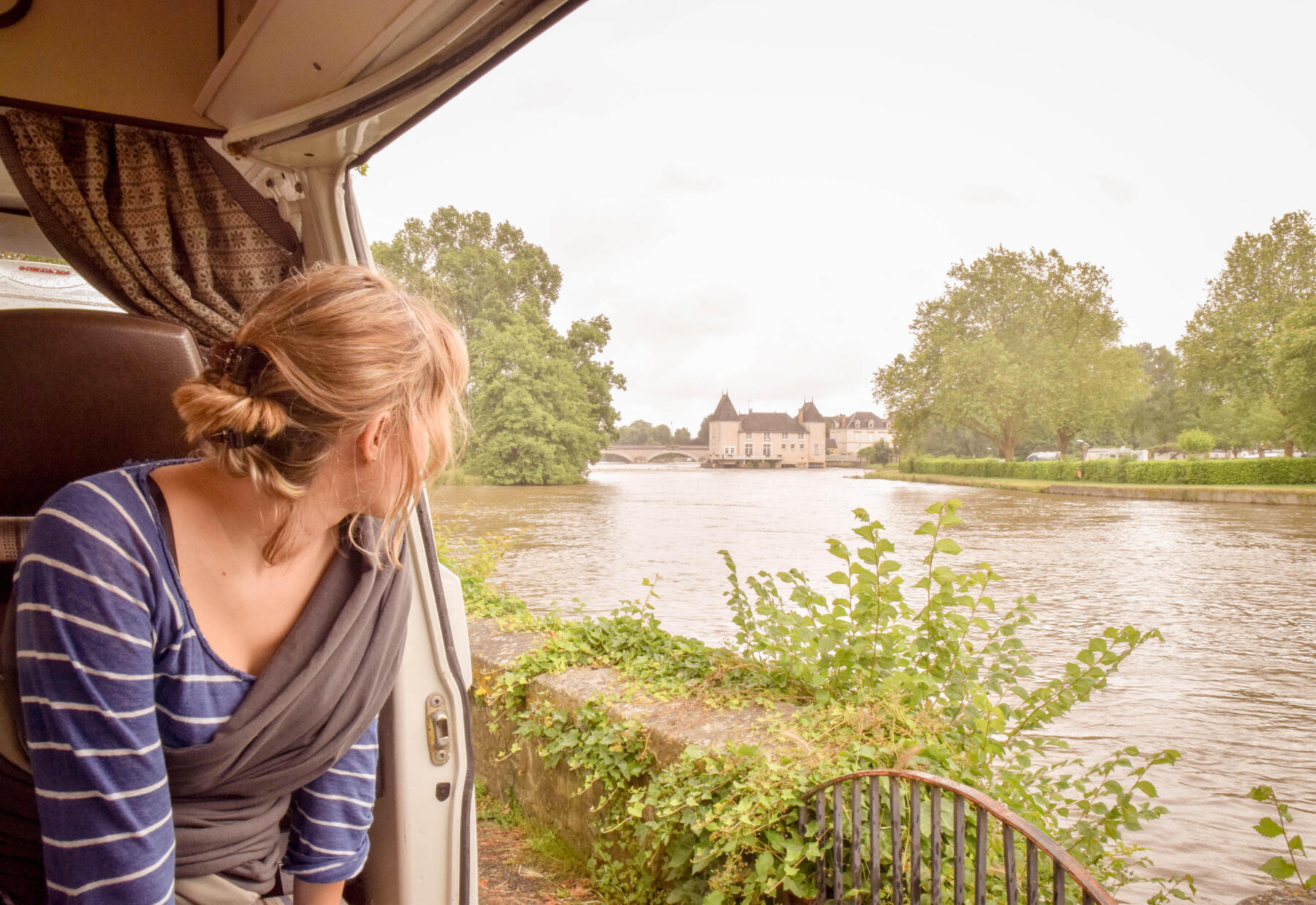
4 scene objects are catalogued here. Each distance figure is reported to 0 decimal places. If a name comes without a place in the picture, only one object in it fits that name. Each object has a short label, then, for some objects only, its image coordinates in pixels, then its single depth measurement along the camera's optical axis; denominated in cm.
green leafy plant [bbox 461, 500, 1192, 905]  172
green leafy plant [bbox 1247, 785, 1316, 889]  136
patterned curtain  173
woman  87
